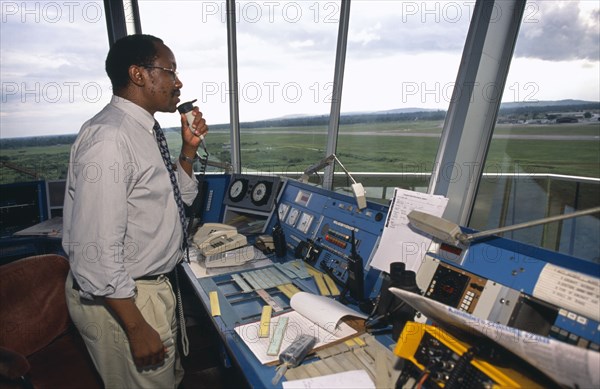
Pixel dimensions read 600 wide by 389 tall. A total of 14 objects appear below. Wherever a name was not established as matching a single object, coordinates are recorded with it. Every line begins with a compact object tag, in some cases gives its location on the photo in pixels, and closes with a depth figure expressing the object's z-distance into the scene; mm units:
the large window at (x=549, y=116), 1854
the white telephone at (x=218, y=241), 2099
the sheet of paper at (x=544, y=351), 646
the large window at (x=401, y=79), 2227
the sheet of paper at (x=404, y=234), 1376
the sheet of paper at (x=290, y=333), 1199
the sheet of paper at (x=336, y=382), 1020
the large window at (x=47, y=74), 3385
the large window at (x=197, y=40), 3496
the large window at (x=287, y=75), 3051
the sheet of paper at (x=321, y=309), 1283
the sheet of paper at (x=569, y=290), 910
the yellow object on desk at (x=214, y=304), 1486
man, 1140
